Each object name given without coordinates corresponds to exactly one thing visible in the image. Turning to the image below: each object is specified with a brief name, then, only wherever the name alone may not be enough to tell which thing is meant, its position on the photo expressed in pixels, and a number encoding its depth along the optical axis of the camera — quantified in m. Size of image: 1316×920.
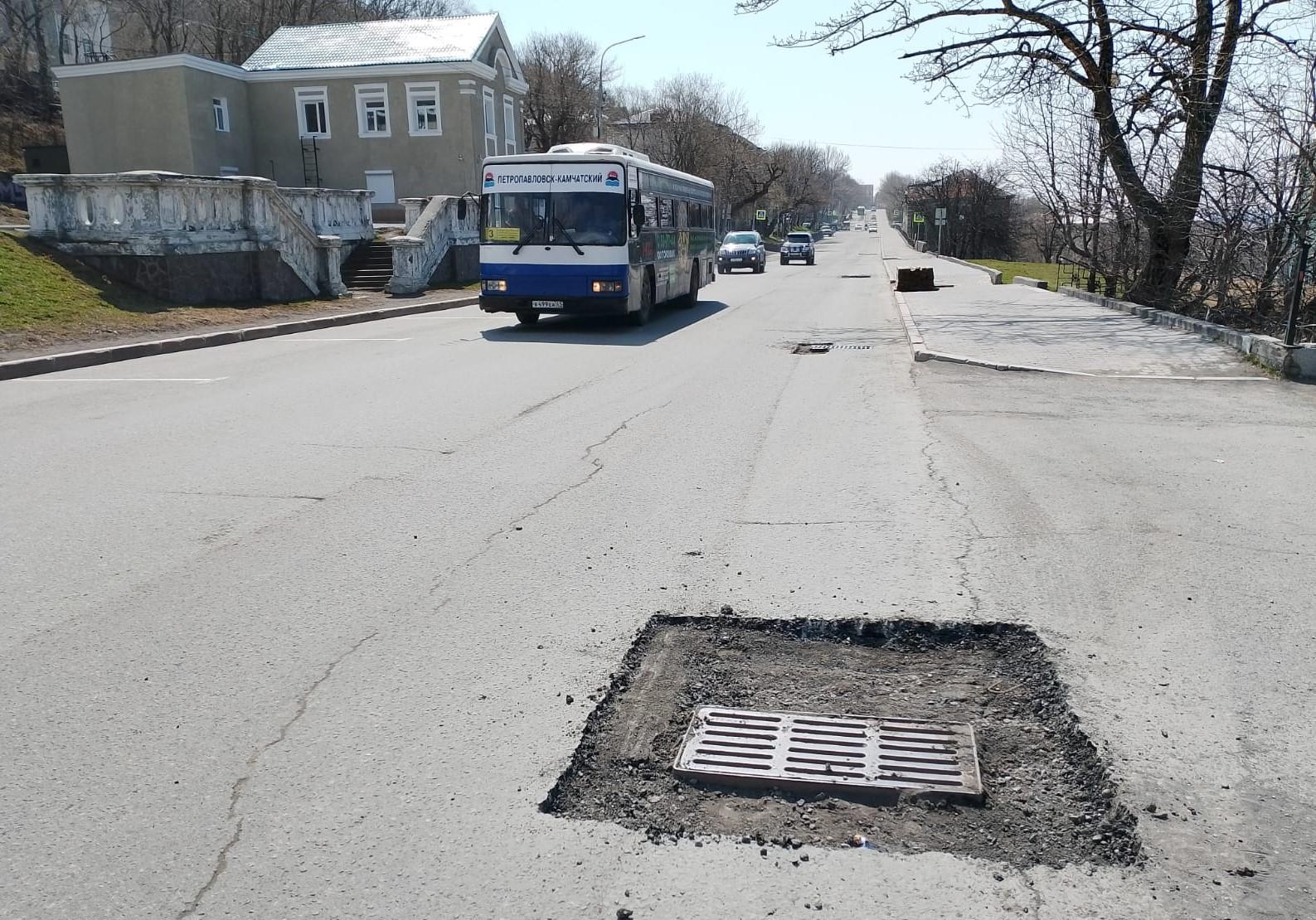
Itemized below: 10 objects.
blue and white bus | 16.66
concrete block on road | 29.23
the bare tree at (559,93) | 62.94
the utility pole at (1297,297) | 11.70
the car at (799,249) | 55.50
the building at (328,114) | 39.19
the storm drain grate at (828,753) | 3.34
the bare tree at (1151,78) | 18.61
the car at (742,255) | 46.50
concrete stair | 26.41
